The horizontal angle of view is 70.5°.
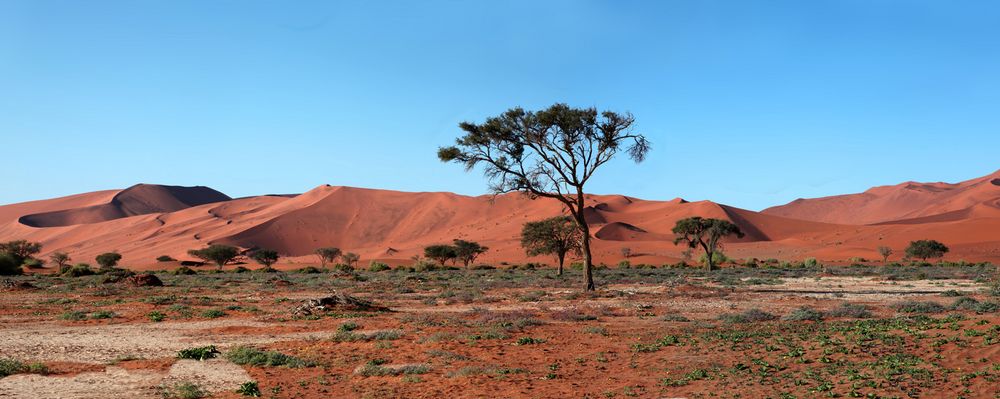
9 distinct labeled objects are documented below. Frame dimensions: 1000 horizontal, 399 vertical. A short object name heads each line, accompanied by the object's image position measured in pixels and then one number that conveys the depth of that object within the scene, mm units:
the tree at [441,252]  72438
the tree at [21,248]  74000
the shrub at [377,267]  67788
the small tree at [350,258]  79031
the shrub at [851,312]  19125
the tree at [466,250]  70875
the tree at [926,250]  70312
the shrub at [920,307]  19836
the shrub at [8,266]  58719
